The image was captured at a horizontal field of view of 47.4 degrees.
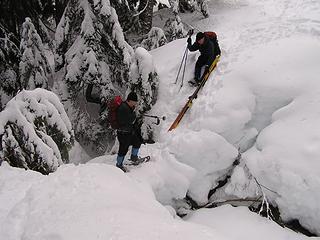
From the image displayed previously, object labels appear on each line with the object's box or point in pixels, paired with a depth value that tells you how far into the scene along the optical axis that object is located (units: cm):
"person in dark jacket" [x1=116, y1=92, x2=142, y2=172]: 695
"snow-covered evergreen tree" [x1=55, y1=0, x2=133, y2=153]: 884
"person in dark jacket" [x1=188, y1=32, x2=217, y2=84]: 859
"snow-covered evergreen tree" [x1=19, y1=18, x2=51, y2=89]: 898
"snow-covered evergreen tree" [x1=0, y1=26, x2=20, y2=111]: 941
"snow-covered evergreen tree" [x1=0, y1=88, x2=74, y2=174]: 594
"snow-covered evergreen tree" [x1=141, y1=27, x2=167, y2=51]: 1088
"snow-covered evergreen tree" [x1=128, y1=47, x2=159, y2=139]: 852
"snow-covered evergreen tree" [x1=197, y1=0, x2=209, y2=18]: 1216
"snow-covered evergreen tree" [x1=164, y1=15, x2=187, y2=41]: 1173
